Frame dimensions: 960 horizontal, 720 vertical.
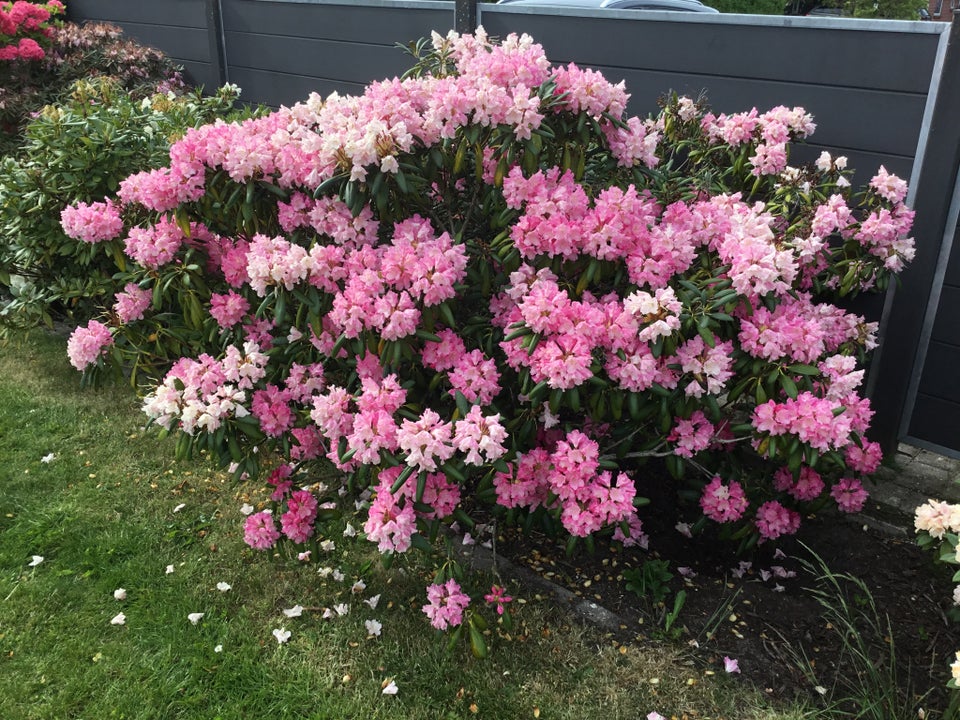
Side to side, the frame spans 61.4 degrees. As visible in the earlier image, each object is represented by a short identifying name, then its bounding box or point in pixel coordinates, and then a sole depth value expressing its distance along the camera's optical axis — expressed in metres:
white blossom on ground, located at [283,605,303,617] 2.72
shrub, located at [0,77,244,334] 3.95
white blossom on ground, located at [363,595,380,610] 2.75
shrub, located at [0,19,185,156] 6.29
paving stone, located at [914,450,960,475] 3.71
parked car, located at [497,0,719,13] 9.11
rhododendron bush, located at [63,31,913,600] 2.31
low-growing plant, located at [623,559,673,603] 2.74
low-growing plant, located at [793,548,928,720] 2.26
